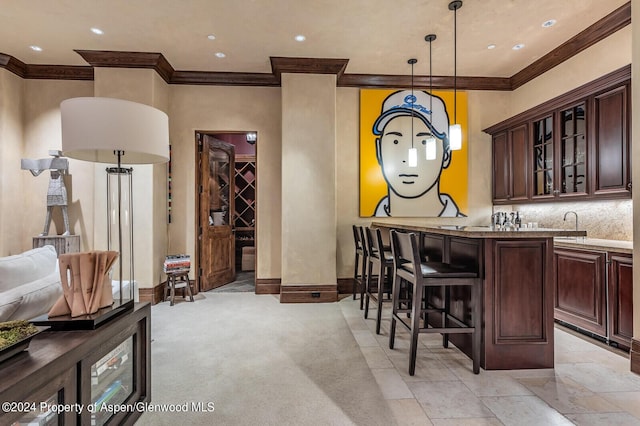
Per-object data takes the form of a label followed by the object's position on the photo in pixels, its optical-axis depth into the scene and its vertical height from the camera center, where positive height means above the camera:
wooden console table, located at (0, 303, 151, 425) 1.06 -0.62
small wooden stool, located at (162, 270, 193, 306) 4.29 -0.91
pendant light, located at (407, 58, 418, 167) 4.07 +0.68
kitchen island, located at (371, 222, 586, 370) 2.38 -0.64
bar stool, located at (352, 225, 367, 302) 4.28 -0.47
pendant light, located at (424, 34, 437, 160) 3.65 +0.74
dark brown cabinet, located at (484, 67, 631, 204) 3.09 +0.73
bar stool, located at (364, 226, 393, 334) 3.19 -0.51
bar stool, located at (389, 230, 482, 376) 2.34 -0.50
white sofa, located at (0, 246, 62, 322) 1.56 -0.38
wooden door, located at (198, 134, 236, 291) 4.99 +0.01
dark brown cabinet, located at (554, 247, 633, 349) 2.68 -0.71
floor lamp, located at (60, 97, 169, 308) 1.61 +0.43
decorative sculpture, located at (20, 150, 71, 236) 4.31 +0.53
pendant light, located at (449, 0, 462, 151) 3.22 +0.78
